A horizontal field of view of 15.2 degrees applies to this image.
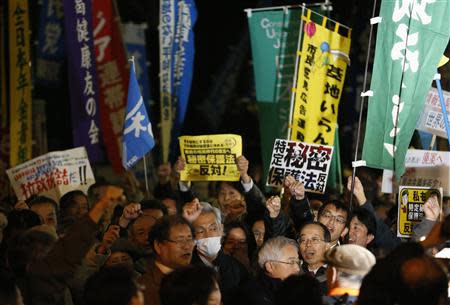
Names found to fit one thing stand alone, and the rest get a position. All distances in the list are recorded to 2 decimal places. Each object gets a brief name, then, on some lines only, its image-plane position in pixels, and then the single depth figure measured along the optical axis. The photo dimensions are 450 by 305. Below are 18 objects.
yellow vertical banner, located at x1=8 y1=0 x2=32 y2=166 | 23.47
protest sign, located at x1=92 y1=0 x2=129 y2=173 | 22.56
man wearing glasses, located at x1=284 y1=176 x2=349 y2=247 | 14.18
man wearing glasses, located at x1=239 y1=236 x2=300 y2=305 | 11.54
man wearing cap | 8.99
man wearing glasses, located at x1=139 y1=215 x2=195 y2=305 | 11.00
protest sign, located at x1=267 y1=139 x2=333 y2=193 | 16.39
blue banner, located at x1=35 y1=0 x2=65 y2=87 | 26.00
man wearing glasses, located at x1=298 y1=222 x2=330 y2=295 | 12.65
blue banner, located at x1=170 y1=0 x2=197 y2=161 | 22.25
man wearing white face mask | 12.03
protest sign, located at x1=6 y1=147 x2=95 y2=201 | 19.99
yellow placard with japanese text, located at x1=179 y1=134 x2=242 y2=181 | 16.61
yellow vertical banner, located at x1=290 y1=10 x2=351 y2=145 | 19.26
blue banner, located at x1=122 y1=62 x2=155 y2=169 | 18.46
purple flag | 22.67
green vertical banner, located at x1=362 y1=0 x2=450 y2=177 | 14.98
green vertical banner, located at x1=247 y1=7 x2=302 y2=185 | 21.15
